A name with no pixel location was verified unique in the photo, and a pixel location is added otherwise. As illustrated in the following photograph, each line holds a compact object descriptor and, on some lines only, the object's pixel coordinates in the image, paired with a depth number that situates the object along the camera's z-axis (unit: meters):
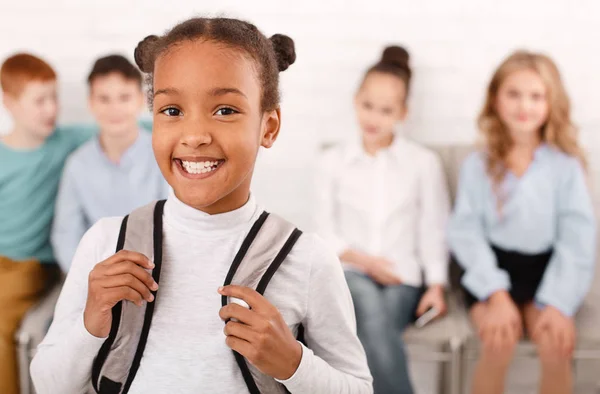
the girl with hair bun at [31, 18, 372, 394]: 0.52
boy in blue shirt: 1.34
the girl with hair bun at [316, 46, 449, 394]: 1.55
